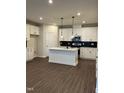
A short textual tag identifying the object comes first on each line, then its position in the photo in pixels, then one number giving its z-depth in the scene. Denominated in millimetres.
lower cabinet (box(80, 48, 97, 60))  8000
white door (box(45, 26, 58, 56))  8656
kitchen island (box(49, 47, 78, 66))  5879
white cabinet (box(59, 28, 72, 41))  8828
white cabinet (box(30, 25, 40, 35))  7559
